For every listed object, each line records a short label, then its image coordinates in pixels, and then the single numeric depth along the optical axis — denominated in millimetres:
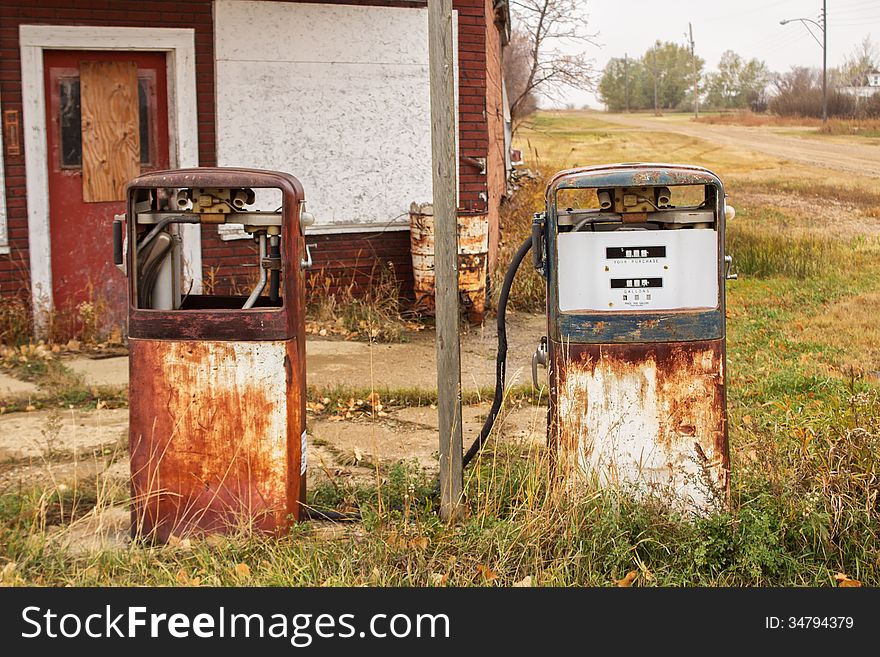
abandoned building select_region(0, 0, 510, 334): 9078
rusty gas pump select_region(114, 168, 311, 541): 4652
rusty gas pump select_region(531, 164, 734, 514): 4594
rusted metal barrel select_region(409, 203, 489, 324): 10023
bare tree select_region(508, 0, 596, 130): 19766
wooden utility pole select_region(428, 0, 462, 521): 4660
